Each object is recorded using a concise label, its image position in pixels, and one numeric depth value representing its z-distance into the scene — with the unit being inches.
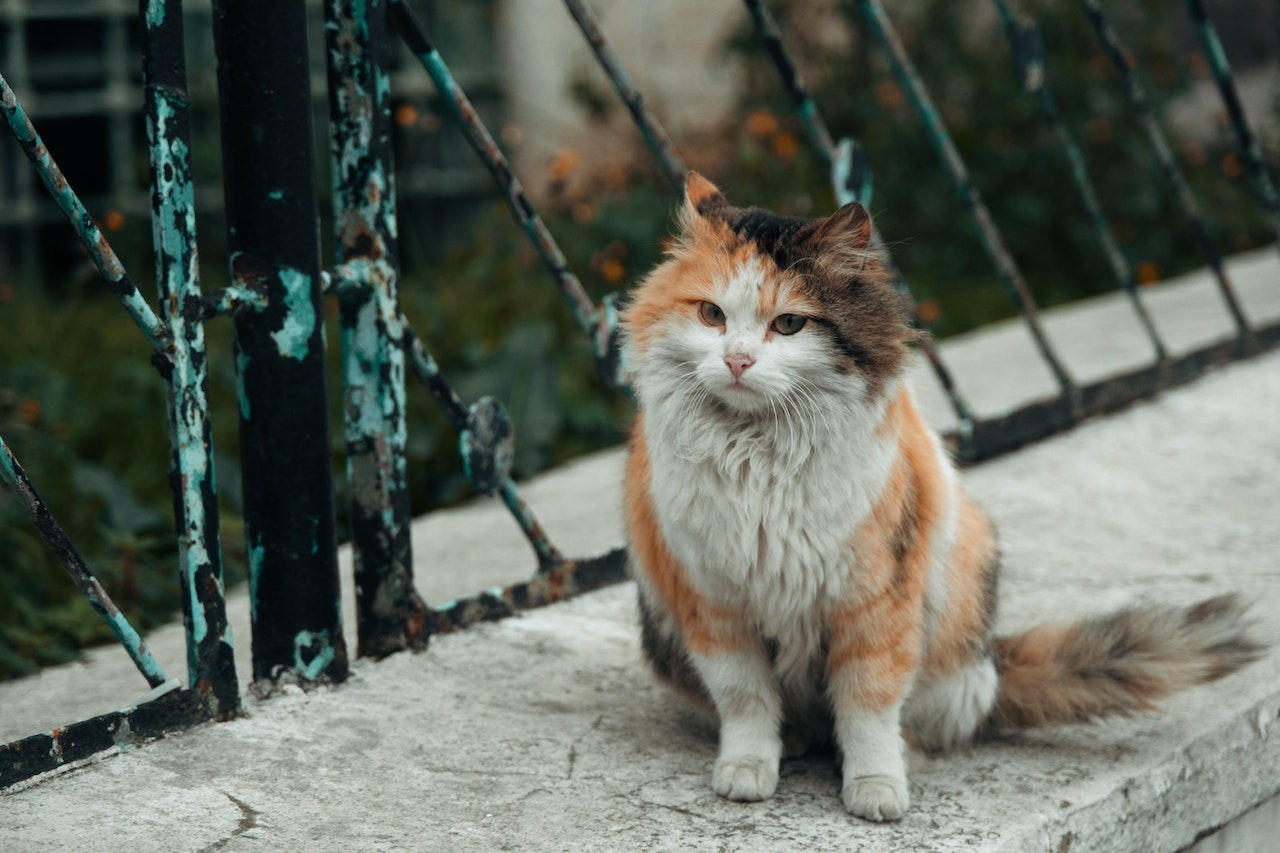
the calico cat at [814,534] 69.3
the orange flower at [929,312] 185.0
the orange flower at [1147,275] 201.0
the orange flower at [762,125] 196.1
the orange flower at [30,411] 124.8
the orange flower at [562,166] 158.7
